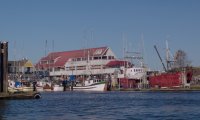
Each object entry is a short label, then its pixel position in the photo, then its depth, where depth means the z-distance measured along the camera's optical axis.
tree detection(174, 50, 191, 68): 182.62
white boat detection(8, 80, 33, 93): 162.12
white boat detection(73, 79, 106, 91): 174.19
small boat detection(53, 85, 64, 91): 194.50
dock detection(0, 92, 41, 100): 81.03
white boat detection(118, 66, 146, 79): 178.69
